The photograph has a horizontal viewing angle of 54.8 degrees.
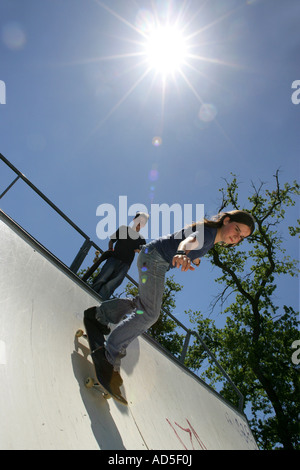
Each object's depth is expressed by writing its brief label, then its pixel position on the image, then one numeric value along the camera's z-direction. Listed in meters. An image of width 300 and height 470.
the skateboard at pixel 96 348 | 2.20
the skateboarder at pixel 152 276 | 2.41
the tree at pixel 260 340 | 14.16
